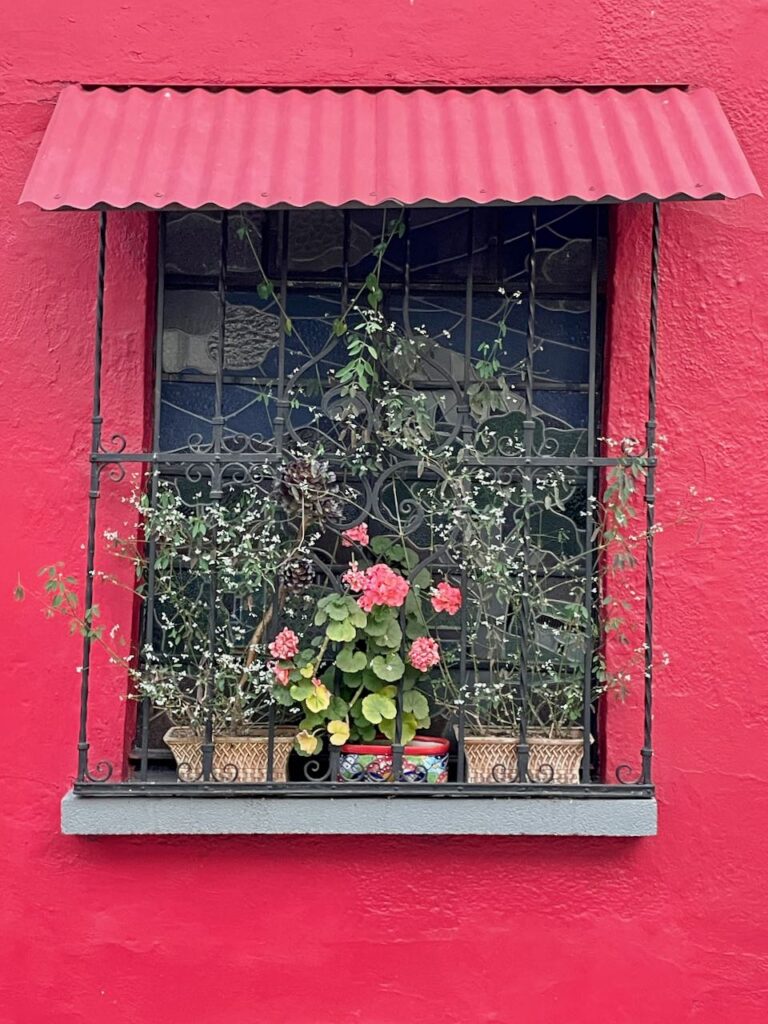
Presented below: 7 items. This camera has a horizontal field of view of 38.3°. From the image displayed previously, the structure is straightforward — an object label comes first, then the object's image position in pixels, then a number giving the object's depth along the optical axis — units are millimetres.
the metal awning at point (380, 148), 3074
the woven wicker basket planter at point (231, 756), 3332
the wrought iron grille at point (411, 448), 3326
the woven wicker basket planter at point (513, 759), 3326
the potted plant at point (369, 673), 3279
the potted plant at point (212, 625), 3312
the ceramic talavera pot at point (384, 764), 3324
